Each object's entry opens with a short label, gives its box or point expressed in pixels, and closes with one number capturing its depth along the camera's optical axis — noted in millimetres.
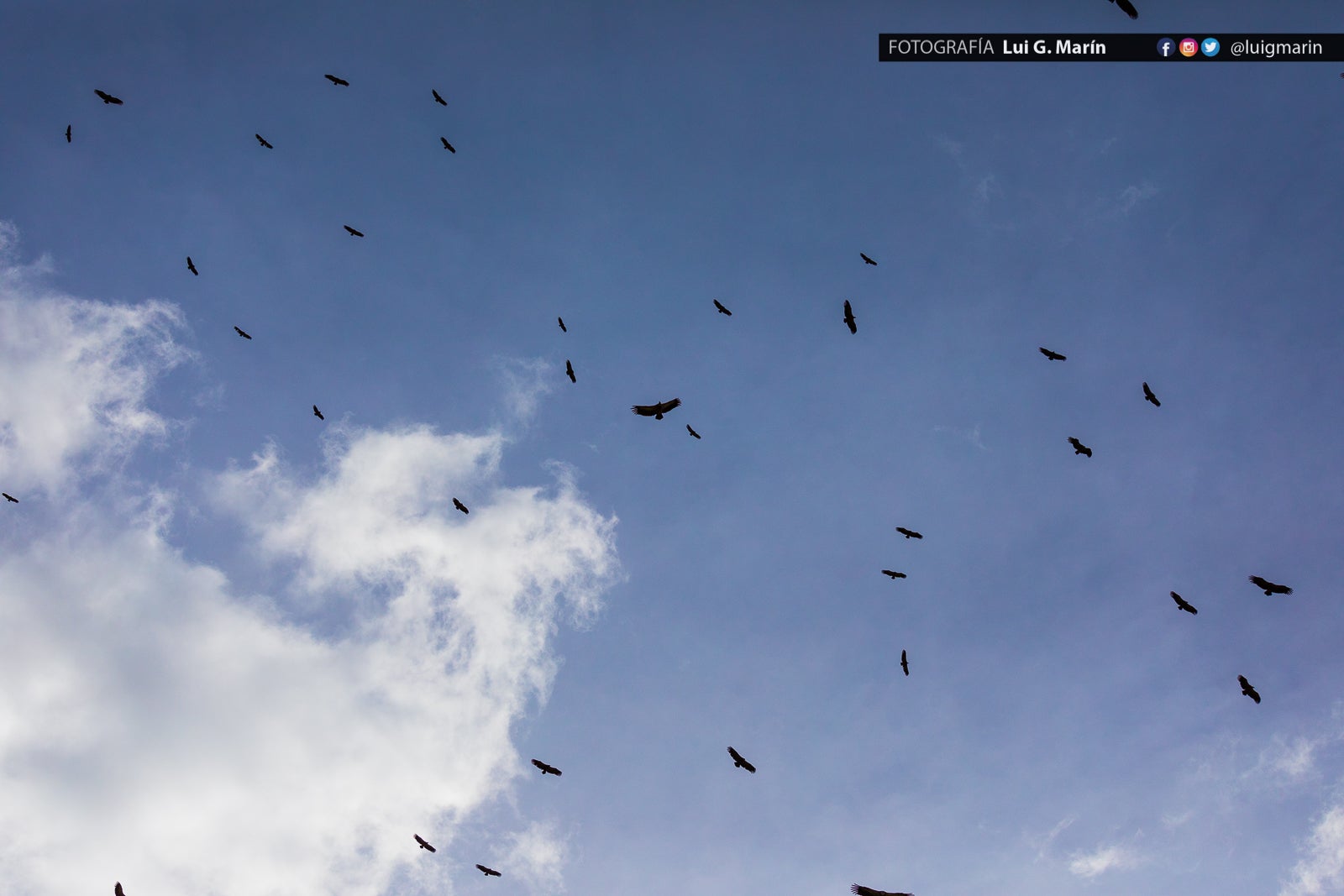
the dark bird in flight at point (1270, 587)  43812
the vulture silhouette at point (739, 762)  50688
